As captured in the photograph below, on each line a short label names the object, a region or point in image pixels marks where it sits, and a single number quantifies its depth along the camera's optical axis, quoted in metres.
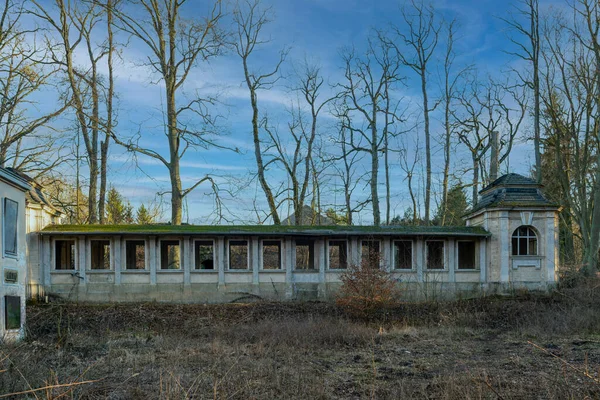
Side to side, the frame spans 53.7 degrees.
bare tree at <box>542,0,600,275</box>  28.91
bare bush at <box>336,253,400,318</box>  20.03
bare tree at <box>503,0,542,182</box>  33.09
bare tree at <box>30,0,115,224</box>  31.91
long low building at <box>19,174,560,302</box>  25.11
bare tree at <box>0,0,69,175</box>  29.56
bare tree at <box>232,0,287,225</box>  36.44
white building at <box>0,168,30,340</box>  14.50
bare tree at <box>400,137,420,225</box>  41.75
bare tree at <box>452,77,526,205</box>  39.38
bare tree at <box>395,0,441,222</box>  39.44
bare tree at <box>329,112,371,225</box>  40.06
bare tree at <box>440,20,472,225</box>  40.28
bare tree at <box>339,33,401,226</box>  38.03
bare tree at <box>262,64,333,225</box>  39.03
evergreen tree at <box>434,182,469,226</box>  42.52
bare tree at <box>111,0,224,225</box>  32.06
